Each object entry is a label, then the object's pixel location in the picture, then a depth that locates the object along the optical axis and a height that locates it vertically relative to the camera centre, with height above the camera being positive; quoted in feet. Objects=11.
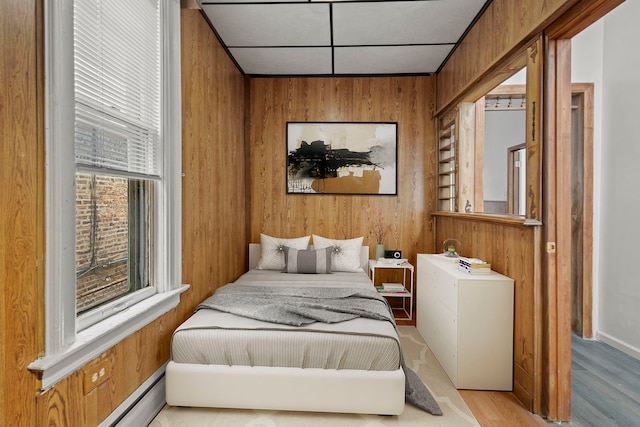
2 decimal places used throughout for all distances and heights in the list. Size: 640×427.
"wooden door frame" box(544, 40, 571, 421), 6.44 -0.33
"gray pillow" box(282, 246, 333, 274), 11.58 -1.75
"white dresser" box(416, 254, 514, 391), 7.59 -2.71
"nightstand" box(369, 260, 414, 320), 11.93 -2.87
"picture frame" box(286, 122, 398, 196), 13.25 +2.02
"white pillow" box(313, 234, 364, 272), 12.00 -1.51
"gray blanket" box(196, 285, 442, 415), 7.06 -2.17
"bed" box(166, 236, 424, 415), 6.47 -3.05
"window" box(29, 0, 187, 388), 4.28 +0.56
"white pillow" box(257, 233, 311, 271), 12.08 -1.41
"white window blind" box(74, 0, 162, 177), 4.86 +1.99
